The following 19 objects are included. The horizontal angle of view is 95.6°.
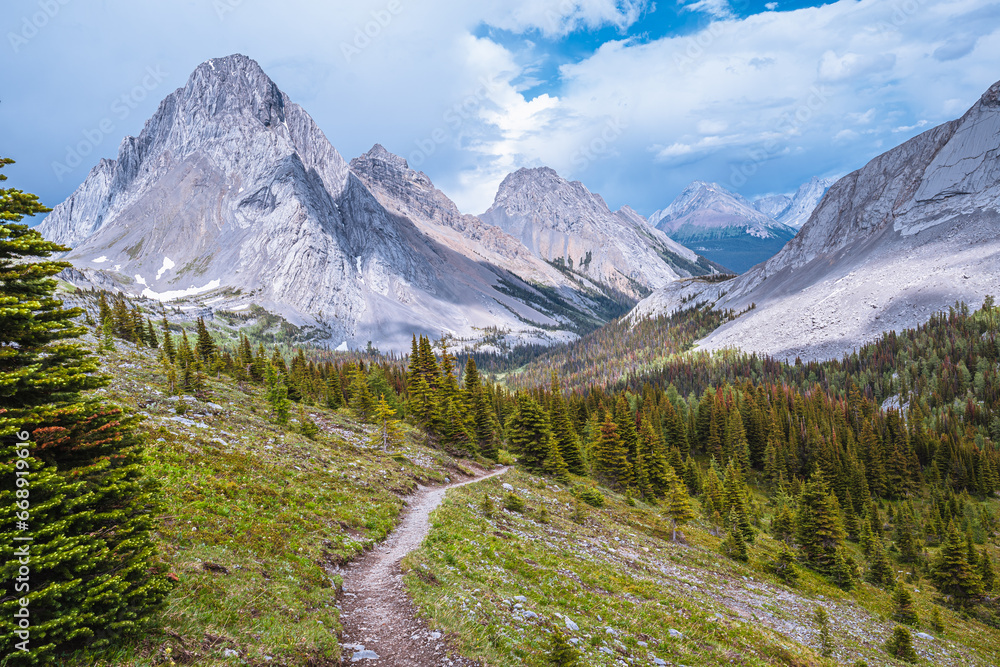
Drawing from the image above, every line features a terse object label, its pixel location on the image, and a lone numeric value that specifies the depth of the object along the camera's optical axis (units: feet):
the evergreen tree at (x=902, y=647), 89.81
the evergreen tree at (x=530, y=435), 185.57
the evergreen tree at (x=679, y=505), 142.41
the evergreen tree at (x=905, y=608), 117.70
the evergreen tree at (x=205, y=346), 221.87
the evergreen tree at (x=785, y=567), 131.44
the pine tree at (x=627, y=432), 208.13
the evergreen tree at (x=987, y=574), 152.15
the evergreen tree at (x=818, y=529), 142.10
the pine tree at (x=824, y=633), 75.72
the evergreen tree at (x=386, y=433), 140.15
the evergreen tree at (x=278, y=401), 127.03
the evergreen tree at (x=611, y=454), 189.37
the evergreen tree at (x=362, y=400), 197.31
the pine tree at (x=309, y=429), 126.00
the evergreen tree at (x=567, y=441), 195.72
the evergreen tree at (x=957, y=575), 147.33
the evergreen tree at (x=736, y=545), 135.00
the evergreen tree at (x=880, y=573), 157.79
